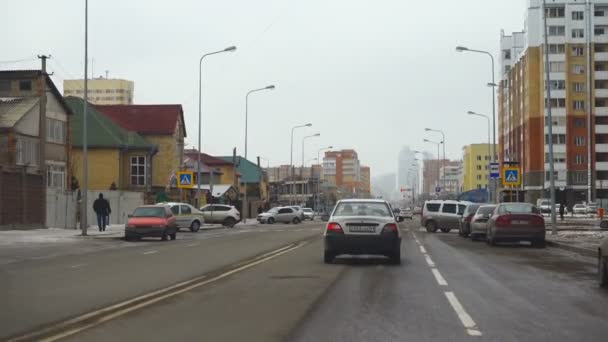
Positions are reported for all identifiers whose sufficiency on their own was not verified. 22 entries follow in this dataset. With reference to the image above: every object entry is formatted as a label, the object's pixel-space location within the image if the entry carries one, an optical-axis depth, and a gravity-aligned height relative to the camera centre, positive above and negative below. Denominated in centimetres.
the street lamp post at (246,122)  6868 +572
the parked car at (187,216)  4519 -159
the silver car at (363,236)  1795 -105
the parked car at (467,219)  3603 -135
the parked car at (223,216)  5766 -197
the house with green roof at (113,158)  6284 +237
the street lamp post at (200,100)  5403 +595
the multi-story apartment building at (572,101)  10375 +1149
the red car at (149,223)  3338 -145
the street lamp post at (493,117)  5499 +512
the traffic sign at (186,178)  4897 +63
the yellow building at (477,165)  17975 +545
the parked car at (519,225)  2712 -121
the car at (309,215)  9006 -295
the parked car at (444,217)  4503 -156
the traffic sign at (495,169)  4757 +117
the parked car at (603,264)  1301 -123
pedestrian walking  3925 -107
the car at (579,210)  8625 -221
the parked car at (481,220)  3162 -124
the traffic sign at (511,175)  3802 +68
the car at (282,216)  7150 -244
